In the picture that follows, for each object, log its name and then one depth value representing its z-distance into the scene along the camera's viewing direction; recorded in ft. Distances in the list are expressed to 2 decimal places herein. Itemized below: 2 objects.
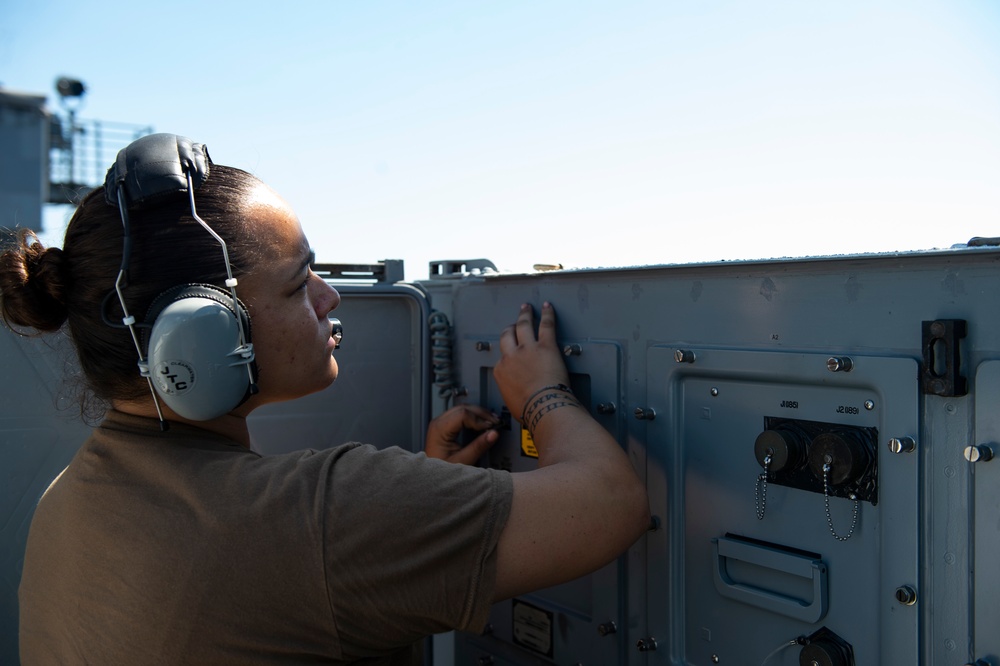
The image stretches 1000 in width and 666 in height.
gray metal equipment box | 4.22
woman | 3.92
